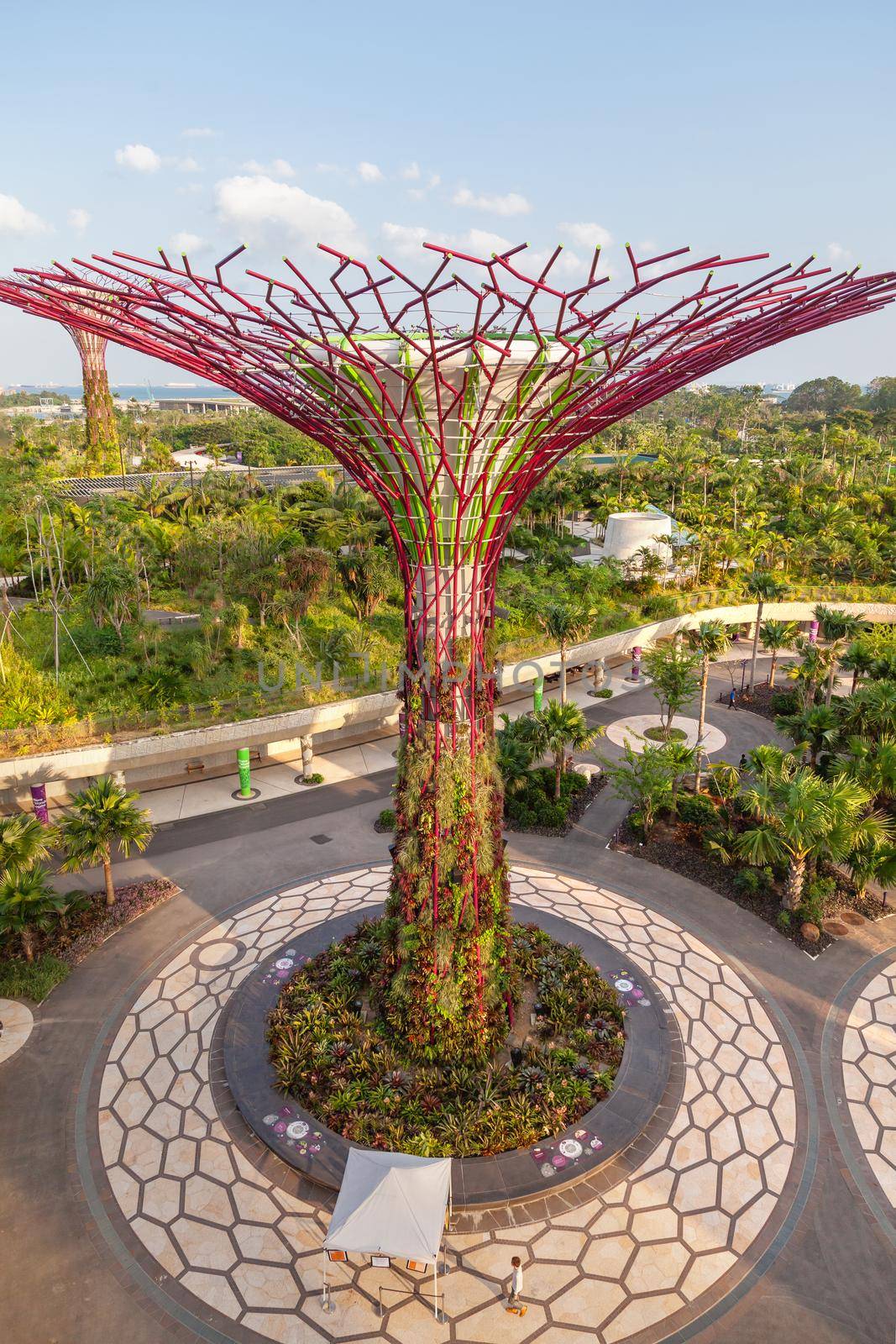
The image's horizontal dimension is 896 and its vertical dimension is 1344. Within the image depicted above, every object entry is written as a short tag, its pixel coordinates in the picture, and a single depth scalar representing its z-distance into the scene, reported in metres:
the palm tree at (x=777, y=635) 34.62
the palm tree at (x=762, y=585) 36.88
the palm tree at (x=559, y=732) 26.66
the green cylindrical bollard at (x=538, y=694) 34.71
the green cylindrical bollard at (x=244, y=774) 27.75
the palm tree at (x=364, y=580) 38.19
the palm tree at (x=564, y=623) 30.94
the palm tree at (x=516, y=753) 26.44
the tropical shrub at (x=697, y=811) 24.95
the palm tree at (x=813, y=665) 30.70
